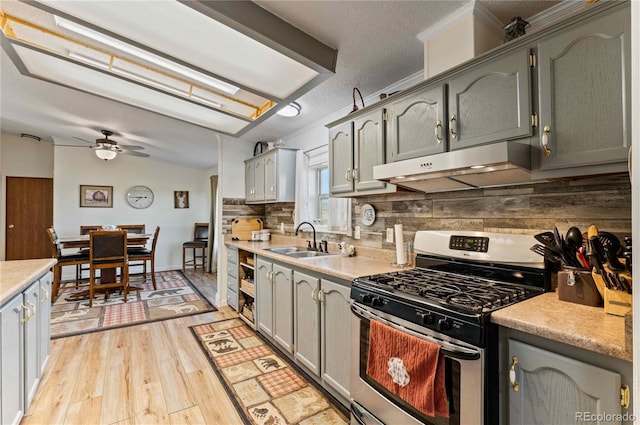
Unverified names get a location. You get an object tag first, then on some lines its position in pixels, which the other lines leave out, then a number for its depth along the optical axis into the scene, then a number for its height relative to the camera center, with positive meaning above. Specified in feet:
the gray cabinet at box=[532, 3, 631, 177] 3.51 +1.52
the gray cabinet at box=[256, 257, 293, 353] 7.93 -2.54
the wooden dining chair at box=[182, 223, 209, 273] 20.38 -2.18
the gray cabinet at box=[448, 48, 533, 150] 4.36 +1.78
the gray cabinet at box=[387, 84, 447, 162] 5.40 +1.75
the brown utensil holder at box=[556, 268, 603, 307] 3.69 -0.96
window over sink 11.17 +0.98
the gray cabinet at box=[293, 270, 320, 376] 6.83 -2.57
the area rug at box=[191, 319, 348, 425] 6.01 -4.05
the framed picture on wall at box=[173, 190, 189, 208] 21.53 +1.16
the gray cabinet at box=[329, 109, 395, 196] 6.74 +1.47
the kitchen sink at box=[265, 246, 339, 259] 9.59 -1.28
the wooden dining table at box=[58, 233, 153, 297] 13.93 -1.37
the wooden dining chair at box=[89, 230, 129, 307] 13.29 -1.76
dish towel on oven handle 3.93 -2.22
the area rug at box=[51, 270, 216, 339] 10.96 -4.02
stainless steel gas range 3.56 -1.35
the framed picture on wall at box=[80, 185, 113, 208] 18.69 +1.20
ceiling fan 14.56 +3.33
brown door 18.76 -0.11
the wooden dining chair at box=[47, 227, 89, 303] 13.43 -2.06
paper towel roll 6.89 -0.77
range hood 4.15 +0.71
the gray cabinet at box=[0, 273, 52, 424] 4.86 -2.53
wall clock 19.97 +1.23
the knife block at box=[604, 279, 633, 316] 3.25 -0.99
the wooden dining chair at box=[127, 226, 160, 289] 15.85 -2.12
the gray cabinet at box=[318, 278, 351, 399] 5.98 -2.50
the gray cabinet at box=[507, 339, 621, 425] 2.80 -1.80
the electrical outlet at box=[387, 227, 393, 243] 7.70 -0.54
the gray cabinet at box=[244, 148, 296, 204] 11.71 +1.58
